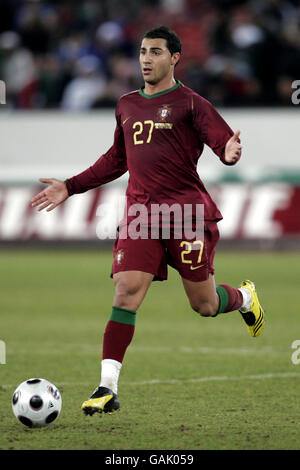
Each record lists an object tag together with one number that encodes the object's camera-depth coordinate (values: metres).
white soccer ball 10.87
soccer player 11.95
